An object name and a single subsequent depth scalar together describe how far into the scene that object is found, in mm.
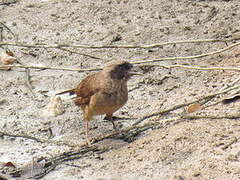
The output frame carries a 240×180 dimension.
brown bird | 11336
